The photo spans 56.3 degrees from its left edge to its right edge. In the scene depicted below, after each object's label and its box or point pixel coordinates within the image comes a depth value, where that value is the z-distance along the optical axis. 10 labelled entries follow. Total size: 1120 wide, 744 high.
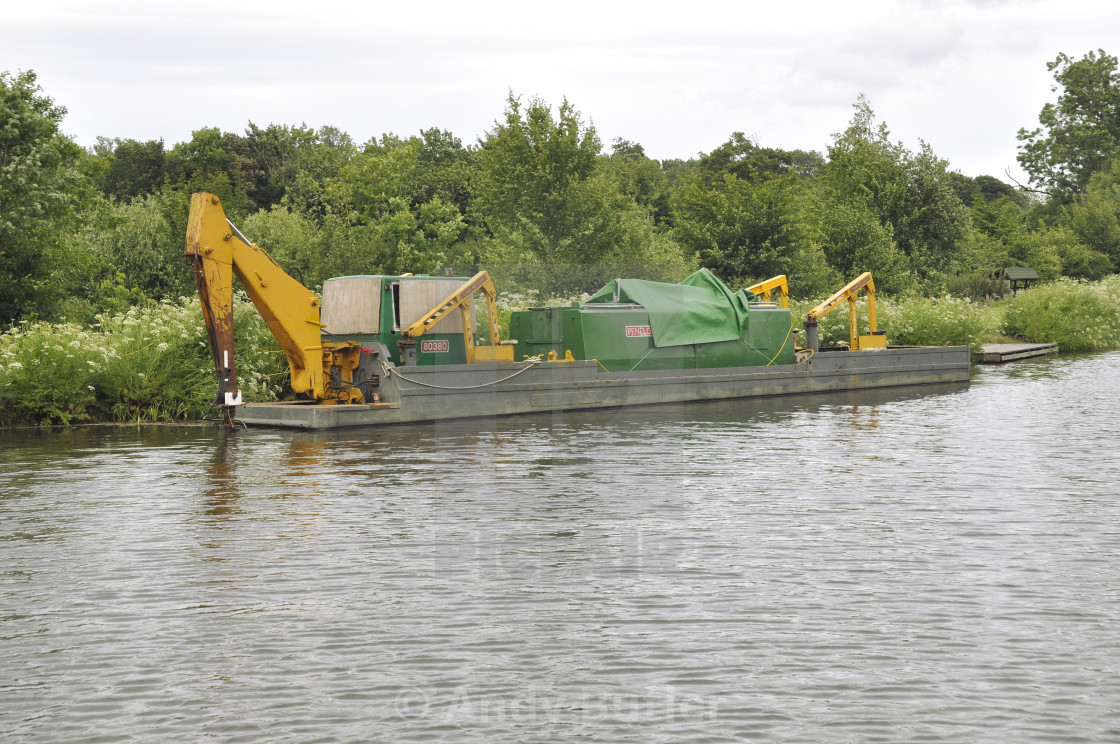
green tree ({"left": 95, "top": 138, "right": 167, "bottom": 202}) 68.81
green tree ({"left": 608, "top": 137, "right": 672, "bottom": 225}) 78.56
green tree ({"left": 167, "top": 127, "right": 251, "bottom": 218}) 65.81
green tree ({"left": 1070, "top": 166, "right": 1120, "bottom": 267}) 76.50
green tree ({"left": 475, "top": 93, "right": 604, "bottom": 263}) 42.97
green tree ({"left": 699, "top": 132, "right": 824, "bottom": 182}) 84.75
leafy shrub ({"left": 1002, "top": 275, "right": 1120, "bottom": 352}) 48.19
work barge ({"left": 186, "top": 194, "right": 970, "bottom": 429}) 19.45
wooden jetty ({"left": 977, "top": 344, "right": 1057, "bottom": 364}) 40.53
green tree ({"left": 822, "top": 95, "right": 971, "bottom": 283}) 57.41
